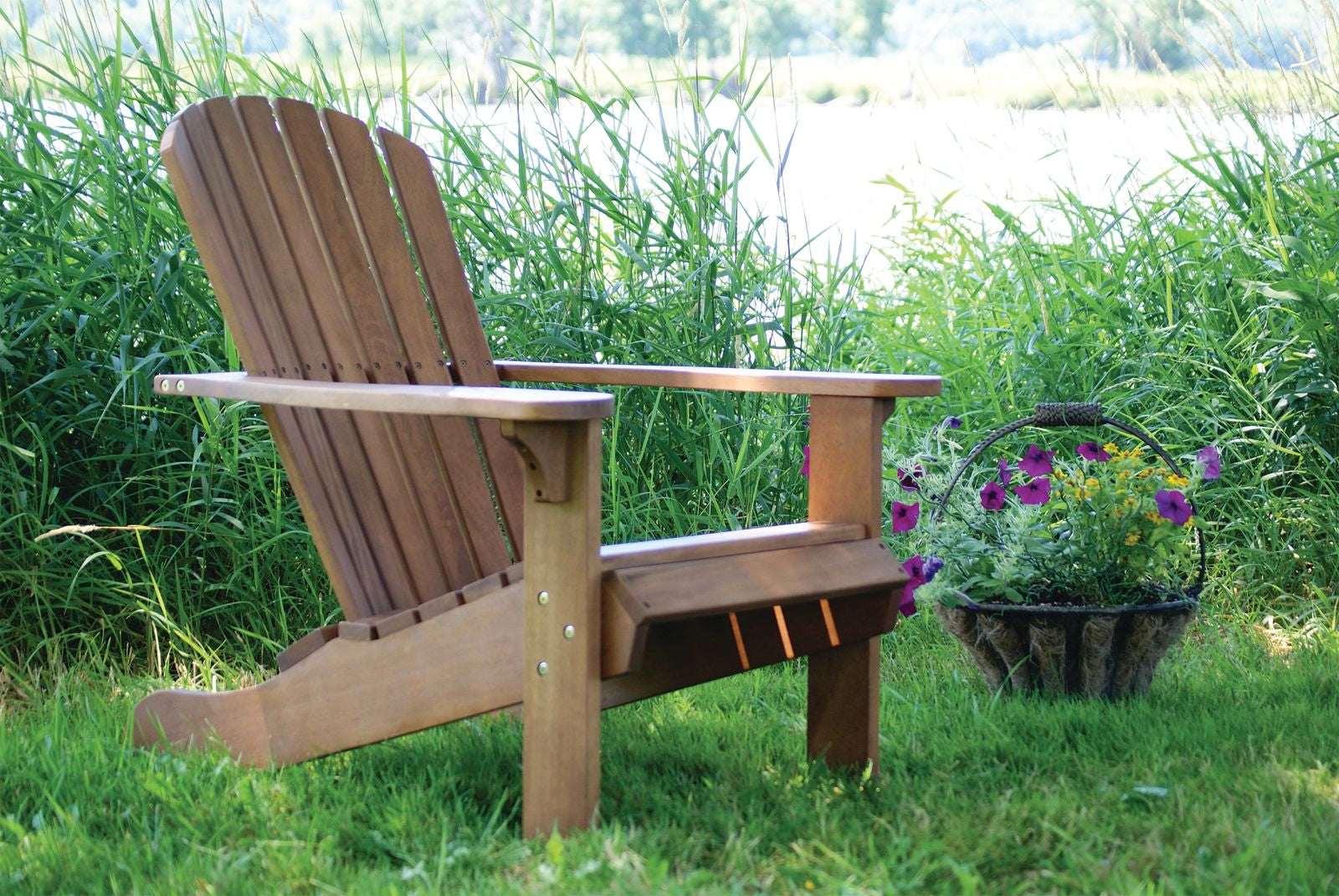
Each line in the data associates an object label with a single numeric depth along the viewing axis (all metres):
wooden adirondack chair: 4.70
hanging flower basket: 5.33
